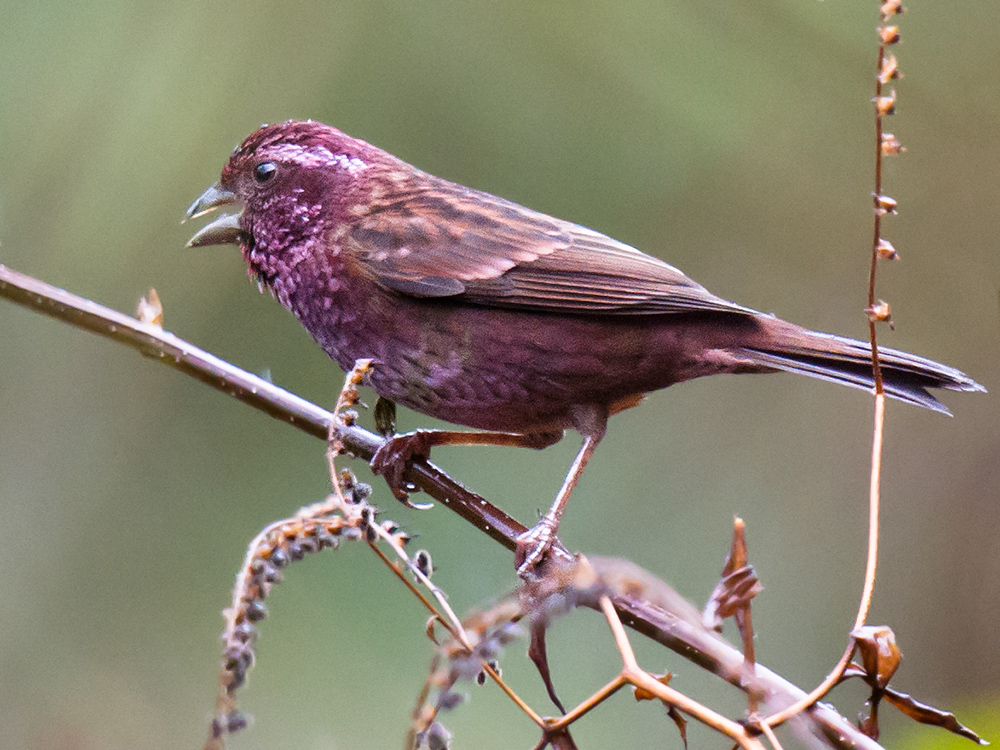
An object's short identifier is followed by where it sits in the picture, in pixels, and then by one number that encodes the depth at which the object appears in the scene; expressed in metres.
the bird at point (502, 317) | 5.84
